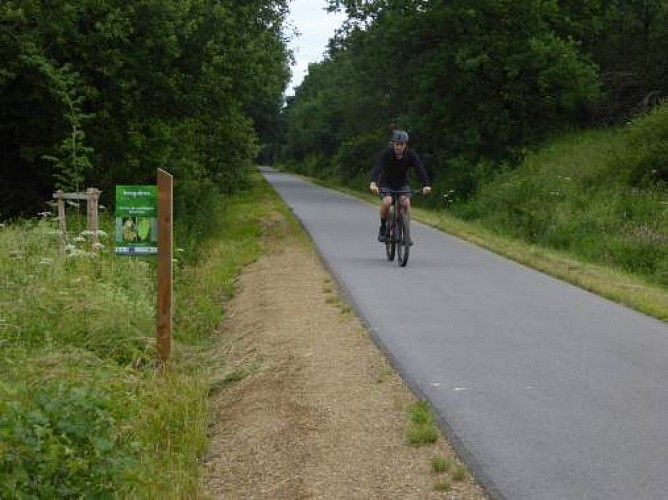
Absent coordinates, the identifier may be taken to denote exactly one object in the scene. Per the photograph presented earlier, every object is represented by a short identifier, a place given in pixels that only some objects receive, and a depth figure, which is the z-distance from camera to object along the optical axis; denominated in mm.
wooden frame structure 12617
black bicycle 13688
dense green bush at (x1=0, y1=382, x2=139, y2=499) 4609
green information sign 8023
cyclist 13703
